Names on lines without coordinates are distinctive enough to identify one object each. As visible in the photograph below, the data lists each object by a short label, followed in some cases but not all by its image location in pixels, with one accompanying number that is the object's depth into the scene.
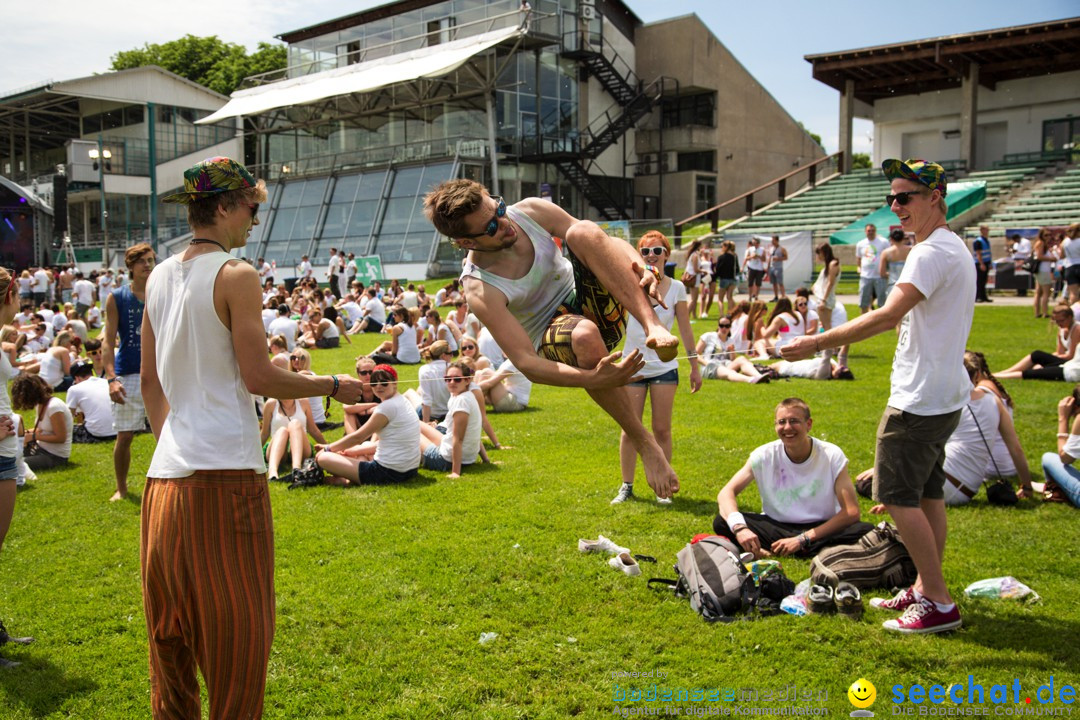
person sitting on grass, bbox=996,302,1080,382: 11.96
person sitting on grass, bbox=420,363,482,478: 8.81
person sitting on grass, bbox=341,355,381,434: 8.60
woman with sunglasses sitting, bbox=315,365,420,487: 8.62
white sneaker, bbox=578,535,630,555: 6.33
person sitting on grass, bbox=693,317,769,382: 13.59
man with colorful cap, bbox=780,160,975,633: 4.63
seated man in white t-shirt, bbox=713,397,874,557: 6.11
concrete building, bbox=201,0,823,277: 32.72
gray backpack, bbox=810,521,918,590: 5.62
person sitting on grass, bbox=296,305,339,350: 19.19
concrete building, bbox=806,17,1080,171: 29.28
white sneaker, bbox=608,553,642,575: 5.91
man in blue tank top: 7.46
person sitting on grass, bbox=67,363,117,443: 11.07
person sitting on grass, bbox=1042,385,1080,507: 7.09
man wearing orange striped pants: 3.16
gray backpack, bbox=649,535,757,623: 5.30
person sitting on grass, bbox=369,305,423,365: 16.17
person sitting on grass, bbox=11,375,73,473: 9.57
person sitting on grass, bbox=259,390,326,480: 9.26
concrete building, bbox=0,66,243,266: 45.09
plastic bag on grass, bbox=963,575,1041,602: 5.34
